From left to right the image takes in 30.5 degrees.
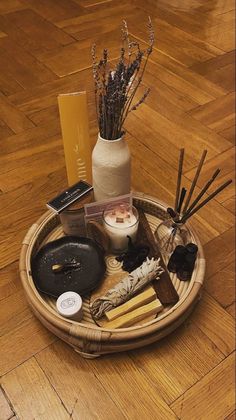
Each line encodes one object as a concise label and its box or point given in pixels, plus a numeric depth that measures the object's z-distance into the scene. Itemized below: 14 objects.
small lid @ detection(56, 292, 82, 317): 0.77
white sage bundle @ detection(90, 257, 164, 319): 0.81
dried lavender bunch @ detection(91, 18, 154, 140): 0.75
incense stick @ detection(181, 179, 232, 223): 0.81
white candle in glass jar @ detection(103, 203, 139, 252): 0.87
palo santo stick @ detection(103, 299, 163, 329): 0.78
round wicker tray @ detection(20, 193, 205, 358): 0.74
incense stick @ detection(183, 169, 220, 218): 0.81
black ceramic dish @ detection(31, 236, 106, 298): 0.83
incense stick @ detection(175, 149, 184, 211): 0.79
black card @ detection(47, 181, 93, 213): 0.84
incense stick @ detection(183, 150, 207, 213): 0.80
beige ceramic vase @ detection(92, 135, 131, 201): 0.83
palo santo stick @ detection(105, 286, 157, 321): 0.80
